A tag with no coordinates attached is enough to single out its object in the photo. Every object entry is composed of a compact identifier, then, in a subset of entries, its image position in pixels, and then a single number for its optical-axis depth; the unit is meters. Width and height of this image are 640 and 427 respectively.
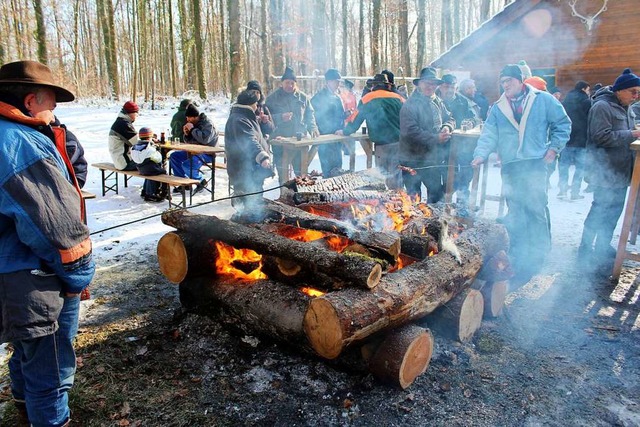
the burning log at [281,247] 3.27
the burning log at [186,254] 4.21
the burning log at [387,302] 3.01
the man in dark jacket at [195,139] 9.13
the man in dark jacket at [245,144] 6.37
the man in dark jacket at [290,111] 8.45
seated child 7.95
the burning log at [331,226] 3.75
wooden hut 12.77
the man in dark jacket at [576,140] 9.09
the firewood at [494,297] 4.40
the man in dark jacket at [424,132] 6.83
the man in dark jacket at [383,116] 7.91
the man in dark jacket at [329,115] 9.68
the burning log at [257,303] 3.52
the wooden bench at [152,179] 7.39
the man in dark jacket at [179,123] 10.26
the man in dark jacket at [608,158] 5.70
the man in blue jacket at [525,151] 5.37
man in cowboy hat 2.30
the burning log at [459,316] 3.87
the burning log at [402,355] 3.15
